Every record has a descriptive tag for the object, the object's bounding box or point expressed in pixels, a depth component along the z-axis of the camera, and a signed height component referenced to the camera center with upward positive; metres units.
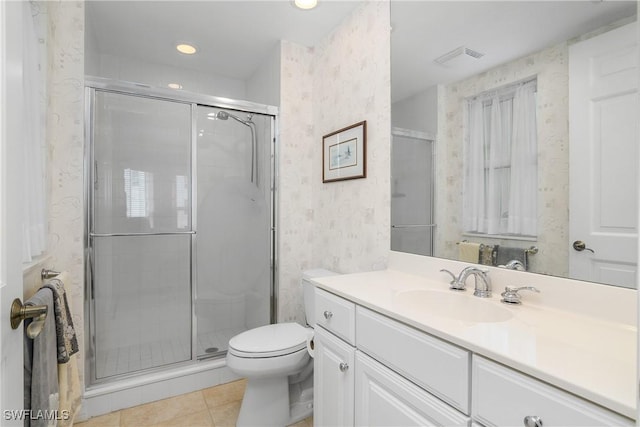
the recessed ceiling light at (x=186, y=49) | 2.53 +1.33
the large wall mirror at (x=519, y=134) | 0.95 +0.30
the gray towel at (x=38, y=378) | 1.00 -0.53
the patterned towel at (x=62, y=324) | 1.22 -0.44
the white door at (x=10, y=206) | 0.63 +0.02
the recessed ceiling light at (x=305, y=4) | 1.93 +1.28
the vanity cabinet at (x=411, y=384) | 0.64 -0.45
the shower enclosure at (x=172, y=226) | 1.95 -0.09
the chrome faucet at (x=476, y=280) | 1.21 -0.27
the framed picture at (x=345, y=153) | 1.90 +0.38
